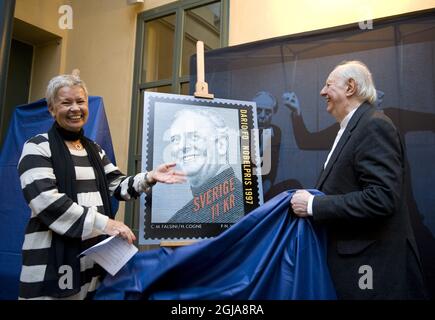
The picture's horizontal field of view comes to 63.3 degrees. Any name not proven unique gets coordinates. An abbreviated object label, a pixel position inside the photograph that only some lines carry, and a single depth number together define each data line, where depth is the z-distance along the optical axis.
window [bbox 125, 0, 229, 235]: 2.84
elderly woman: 1.23
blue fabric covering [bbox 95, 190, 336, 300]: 1.21
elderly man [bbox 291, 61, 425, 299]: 1.16
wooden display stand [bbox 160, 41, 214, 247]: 1.88
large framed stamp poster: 1.65
